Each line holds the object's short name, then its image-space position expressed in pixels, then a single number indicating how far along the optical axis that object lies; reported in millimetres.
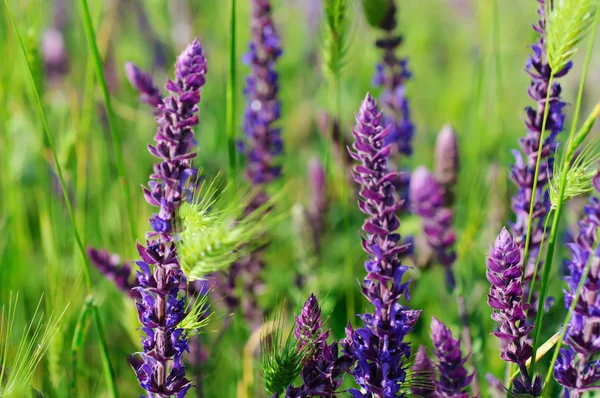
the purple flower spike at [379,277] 859
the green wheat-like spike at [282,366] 866
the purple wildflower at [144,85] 933
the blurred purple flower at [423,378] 900
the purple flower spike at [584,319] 858
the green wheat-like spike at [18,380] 843
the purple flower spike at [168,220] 859
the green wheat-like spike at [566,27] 860
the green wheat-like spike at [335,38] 951
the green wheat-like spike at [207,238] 842
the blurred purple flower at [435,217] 1060
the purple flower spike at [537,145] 913
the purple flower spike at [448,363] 862
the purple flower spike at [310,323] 861
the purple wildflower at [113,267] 973
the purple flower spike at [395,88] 1104
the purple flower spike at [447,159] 1094
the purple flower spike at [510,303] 857
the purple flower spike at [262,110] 1078
